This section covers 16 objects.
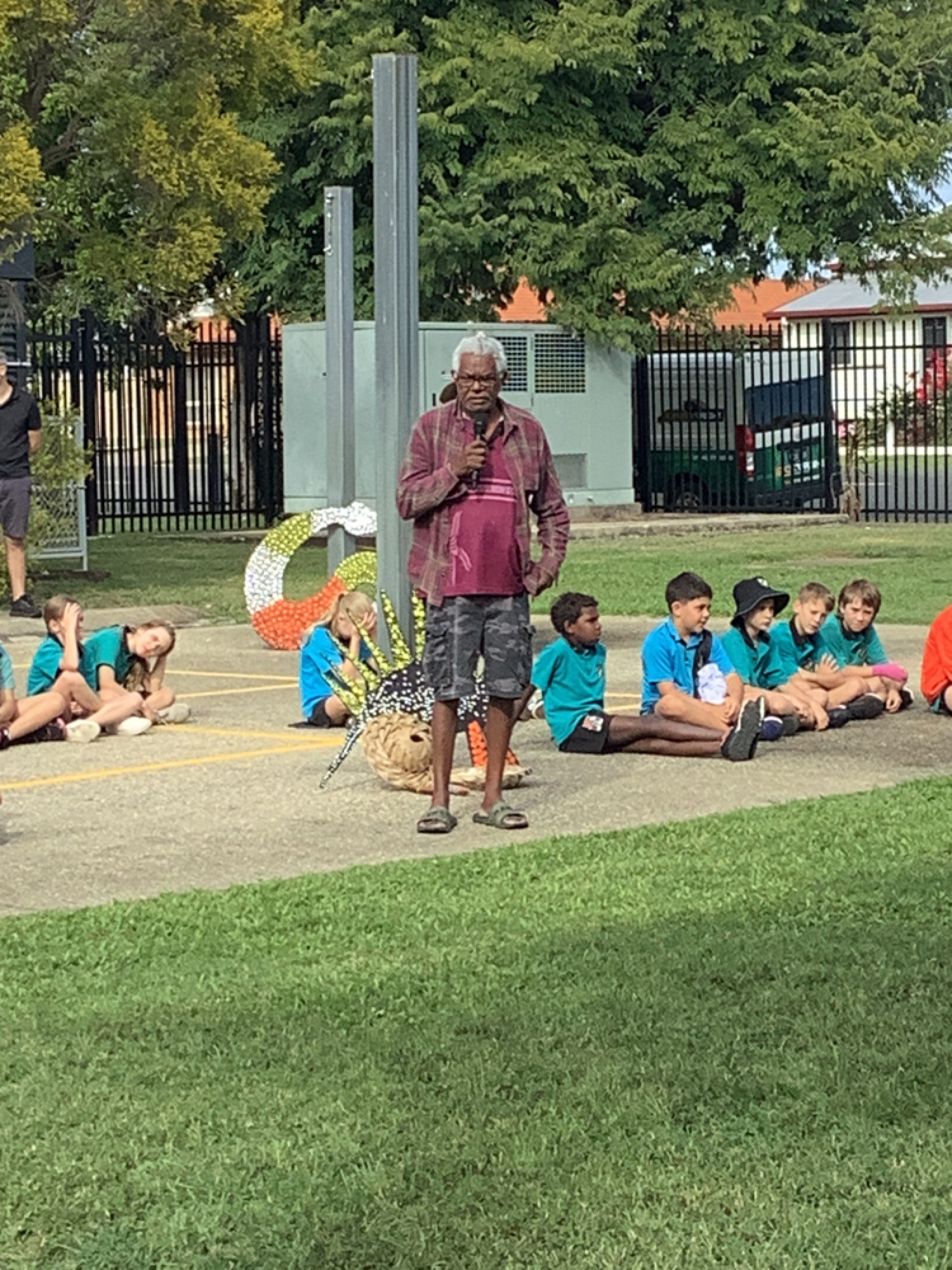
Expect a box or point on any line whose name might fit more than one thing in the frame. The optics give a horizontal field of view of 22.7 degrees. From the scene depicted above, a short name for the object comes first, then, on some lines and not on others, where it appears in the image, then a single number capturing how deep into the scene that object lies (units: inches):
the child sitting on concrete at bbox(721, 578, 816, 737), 448.1
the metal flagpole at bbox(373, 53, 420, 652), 441.4
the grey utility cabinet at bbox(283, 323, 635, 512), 1069.1
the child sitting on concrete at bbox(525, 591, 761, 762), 411.5
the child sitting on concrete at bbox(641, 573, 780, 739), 421.4
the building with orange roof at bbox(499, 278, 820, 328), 1349.7
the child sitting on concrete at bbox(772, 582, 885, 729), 458.0
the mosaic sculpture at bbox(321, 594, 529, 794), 375.9
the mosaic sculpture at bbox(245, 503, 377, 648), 595.8
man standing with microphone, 342.6
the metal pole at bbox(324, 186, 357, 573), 604.7
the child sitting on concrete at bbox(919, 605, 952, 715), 456.4
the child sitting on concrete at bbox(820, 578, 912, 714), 470.0
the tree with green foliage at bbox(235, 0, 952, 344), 1177.4
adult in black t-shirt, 675.4
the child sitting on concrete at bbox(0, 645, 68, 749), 436.5
